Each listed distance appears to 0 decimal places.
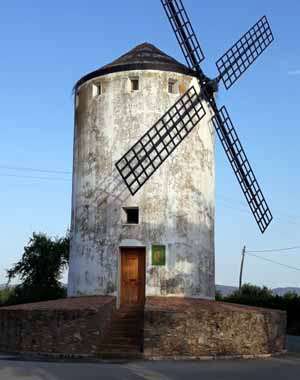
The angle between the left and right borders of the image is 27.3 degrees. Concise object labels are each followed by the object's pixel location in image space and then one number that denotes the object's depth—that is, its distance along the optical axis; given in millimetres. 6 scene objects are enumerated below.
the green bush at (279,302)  38531
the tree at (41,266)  42594
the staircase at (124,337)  17172
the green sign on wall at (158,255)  21047
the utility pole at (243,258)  58297
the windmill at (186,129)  20891
